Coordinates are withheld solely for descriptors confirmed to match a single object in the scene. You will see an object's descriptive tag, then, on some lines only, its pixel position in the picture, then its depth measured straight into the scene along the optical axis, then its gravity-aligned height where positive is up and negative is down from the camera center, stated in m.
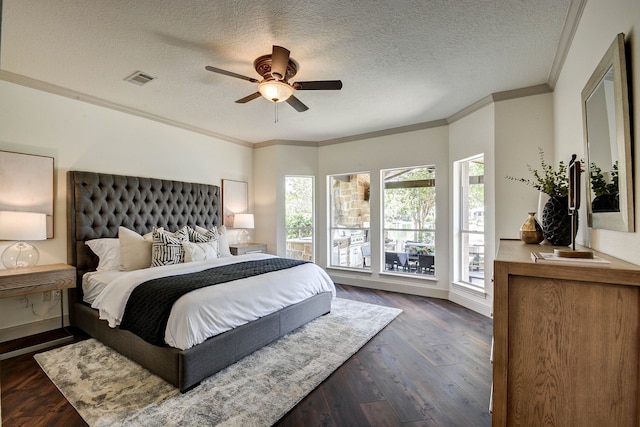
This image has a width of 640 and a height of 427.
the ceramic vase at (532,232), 2.16 -0.14
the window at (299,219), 5.82 -0.08
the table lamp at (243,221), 5.19 -0.09
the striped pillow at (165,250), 3.44 -0.40
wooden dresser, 1.07 -0.50
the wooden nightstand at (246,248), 4.91 -0.56
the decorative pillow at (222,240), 4.31 -0.36
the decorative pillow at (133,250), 3.36 -0.39
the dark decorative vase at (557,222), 2.00 -0.06
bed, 2.33 -0.37
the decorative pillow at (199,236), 4.09 -0.29
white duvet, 2.27 -0.76
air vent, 3.05 +1.46
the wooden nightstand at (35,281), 2.65 -0.61
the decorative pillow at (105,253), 3.38 -0.42
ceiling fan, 2.44 +1.17
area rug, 1.98 -1.31
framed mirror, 1.29 +0.34
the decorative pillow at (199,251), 3.70 -0.45
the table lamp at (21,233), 2.74 -0.15
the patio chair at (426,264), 4.83 -0.82
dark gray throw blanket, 2.32 -0.68
